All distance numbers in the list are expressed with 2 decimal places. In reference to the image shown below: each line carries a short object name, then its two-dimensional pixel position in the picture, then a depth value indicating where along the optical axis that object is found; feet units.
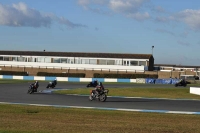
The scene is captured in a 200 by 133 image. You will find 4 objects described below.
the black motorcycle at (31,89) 107.55
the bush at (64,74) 260.21
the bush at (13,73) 263.08
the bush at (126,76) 252.77
